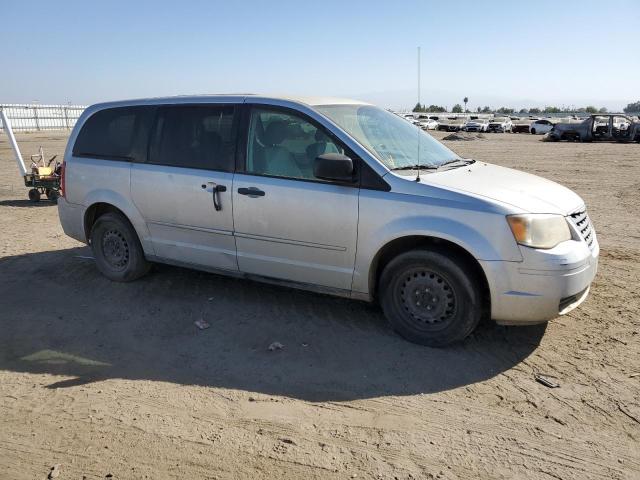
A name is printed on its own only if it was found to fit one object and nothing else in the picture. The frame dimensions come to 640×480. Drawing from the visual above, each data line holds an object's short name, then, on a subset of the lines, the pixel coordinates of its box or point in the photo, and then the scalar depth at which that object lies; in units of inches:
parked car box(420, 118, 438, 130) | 2340.1
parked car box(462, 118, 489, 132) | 2213.3
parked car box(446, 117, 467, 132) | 2370.4
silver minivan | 155.9
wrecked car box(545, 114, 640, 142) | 1225.4
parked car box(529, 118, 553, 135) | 1893.5
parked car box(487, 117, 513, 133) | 2145.7
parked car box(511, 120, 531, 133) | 2087.8
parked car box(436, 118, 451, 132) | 2415.1
